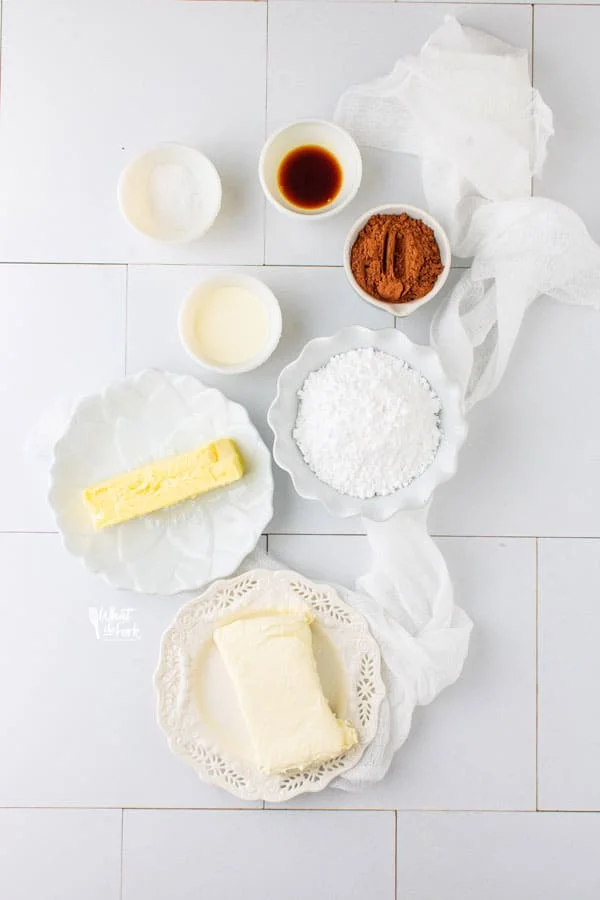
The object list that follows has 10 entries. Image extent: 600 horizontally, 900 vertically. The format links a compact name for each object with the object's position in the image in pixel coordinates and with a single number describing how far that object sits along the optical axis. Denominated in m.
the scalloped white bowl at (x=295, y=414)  1.05
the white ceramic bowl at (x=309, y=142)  1.11
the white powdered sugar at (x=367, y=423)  1.01
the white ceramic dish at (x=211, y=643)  1.11
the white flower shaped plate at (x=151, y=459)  1.10
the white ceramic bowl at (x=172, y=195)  1.12
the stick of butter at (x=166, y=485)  1.07
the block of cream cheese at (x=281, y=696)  1.07
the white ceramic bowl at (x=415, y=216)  1.07
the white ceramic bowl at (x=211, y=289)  1.10
